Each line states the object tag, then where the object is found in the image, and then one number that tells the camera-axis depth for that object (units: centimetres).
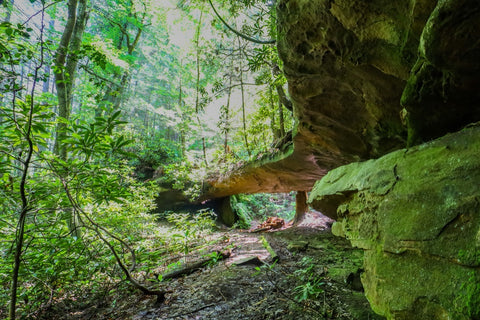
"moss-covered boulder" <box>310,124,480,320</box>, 126
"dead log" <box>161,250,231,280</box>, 420
